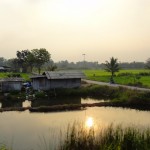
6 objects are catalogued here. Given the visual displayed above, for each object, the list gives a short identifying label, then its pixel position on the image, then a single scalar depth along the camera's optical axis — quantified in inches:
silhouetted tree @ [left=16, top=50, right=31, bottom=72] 3341.5
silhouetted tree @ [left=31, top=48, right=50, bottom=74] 2857.5
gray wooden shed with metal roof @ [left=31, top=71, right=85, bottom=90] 1610.5
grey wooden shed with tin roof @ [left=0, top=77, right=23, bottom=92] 1557.6
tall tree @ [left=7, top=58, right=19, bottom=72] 3410.9
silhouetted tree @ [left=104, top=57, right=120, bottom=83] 1995.6
